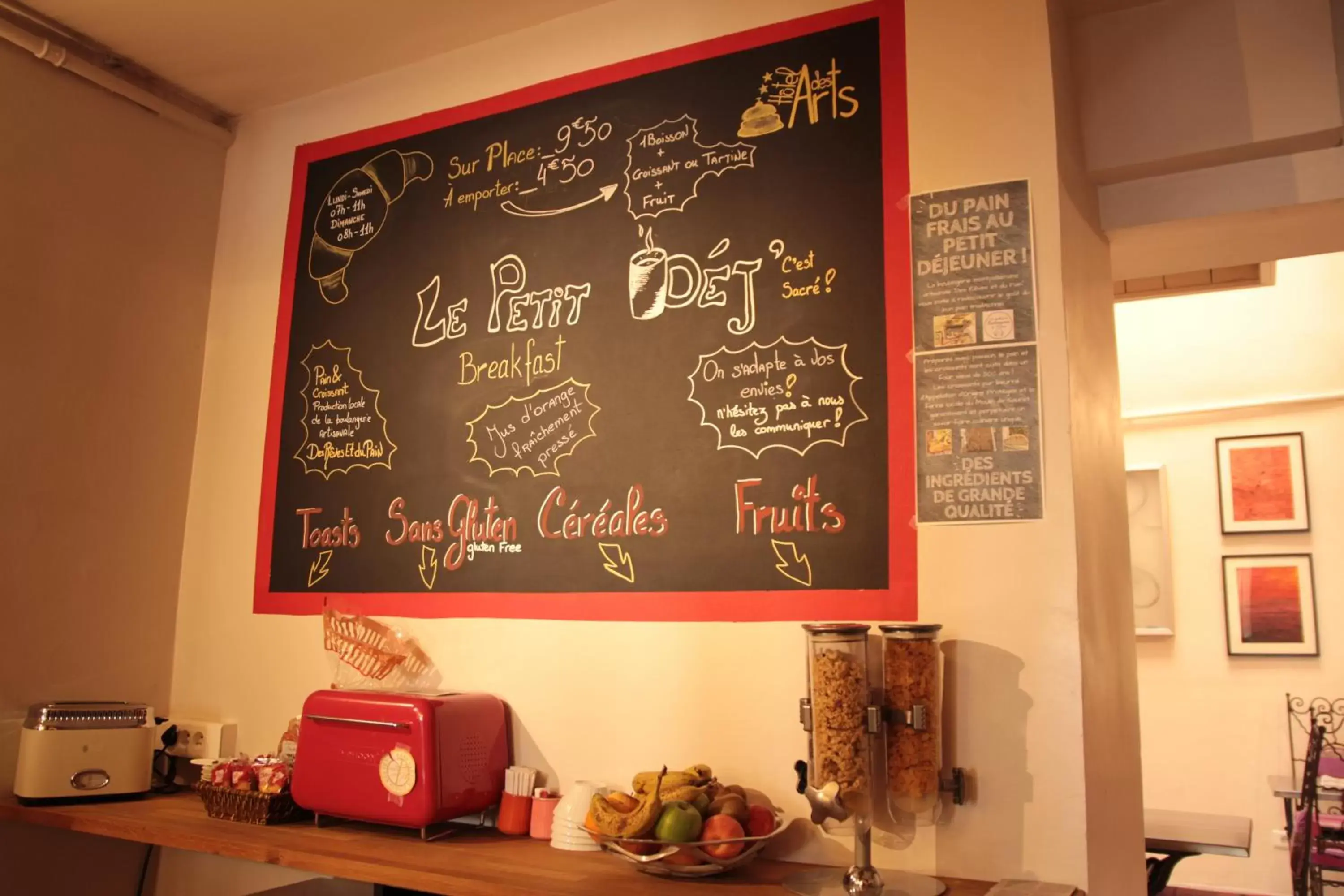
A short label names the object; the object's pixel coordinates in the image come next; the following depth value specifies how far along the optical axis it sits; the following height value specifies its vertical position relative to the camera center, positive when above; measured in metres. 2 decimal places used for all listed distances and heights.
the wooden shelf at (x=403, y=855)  1.77 -0.52
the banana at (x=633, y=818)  1.81 -0.40
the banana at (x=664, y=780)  1.92 -0.35
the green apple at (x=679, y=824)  1.79 -0.40
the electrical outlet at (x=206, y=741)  2.79 -0.42
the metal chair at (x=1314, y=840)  3.78 -0.91
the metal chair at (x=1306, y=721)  4.86 -0.49
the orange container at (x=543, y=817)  2.16 -0.47
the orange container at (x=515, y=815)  2.21 -0.48
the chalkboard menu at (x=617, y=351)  2.11 +0.63
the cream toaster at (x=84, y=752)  2.42 -0.41
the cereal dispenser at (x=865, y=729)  1.75 -0.22
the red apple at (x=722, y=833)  1.78 -0.41
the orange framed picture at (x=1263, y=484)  5.05 +0.72
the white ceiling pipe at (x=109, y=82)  2.67 +1.51
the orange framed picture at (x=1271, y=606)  4.95 +0.08
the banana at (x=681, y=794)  1.87 -0.36
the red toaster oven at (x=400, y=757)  2.12 -0.35
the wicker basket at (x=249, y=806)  2.29 -0.50
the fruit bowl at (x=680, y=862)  1.78 -0.46
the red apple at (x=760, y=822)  1.85 -0.41
